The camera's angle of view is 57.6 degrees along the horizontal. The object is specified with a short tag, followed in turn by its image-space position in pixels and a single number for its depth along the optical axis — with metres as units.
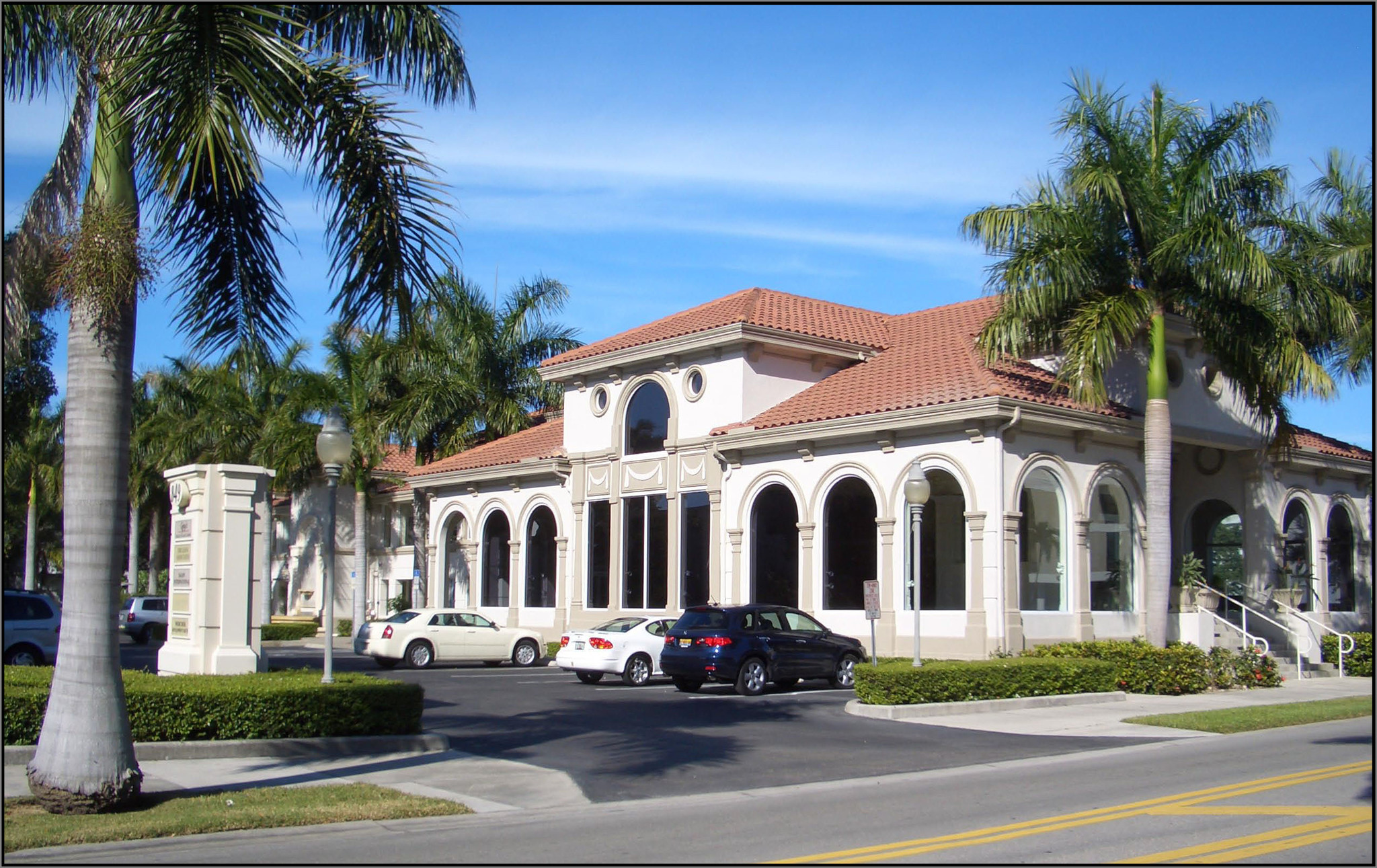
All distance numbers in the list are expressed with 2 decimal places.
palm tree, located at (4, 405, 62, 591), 45.97
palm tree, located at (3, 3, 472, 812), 9.23
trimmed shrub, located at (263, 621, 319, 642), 43.53
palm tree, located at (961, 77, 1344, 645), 21.69
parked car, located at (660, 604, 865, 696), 21.00
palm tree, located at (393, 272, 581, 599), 38.78
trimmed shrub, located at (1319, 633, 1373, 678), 26.48
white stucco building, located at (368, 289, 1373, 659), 24.55
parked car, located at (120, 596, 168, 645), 42.56
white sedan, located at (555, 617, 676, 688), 22.89
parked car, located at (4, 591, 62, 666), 24.11
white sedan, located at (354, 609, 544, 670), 27.30
